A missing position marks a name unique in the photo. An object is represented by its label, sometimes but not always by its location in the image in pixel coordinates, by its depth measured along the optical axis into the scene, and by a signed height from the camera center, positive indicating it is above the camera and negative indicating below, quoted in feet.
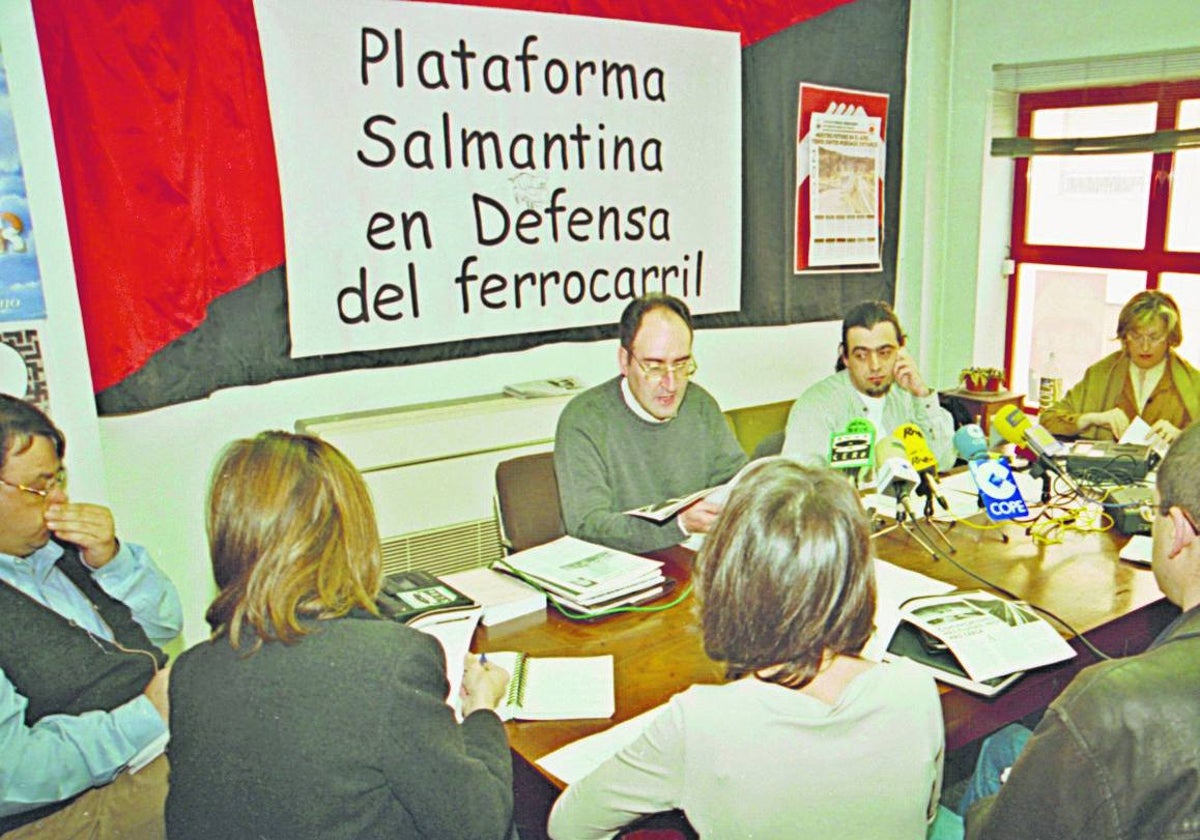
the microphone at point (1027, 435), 8.86 -2.15
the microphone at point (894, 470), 7.83 -2.09
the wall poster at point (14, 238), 7.77 +0.05
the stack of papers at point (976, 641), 5.61 -2.62
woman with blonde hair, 11.16 -2.12
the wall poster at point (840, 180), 13.89 +0.50
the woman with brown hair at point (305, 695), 4.11 -1.97
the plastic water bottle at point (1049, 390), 14.34 -2.70
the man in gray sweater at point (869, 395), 10.21 -1.94
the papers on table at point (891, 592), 5.86 -2.59
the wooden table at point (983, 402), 14.14 -2.82
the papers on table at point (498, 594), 6.49 -2.53
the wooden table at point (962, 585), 5.28 -2.69
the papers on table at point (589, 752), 4.85 -2.70
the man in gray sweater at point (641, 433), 8.45 -1.95
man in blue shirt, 5.30 -2.49
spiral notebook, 5.35 -2.64
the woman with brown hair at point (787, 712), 3.93 -2.03
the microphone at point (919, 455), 8.11 -2.03
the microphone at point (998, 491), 8.10 -2.34
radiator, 10.09 -2.51
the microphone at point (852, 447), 8.05 -1.92
